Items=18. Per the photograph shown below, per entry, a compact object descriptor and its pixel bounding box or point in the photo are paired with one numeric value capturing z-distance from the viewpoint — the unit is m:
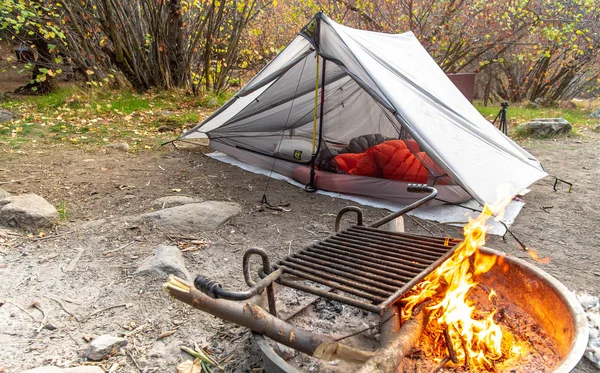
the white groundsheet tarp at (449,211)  3.42
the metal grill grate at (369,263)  1.49
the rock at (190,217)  3.18
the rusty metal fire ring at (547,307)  1.38
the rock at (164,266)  2.51
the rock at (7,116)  6.11
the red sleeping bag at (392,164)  3.84
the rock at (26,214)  3.07
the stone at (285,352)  1.78
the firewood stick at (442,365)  1.60
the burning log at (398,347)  1.36
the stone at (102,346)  1.87
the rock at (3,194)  3.51
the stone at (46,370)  1.69
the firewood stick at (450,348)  1.66
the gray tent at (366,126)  3.31
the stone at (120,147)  5.38
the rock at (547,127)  7.00
